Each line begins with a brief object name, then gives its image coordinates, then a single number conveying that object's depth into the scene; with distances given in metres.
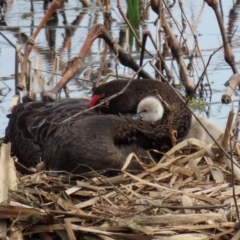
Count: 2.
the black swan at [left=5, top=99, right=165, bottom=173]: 9.06
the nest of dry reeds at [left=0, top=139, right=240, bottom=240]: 7.77
